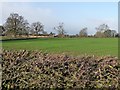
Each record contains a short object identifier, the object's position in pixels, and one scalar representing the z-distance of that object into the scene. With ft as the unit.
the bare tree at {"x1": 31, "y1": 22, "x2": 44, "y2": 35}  138.76
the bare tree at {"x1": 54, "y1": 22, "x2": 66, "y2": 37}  148.32
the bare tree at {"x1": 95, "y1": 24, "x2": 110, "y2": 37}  144.81
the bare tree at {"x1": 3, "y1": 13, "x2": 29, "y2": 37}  113.72
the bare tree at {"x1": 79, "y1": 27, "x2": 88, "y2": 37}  144.60
